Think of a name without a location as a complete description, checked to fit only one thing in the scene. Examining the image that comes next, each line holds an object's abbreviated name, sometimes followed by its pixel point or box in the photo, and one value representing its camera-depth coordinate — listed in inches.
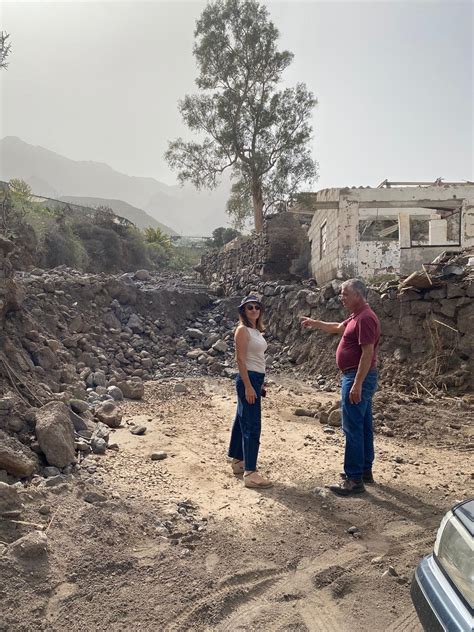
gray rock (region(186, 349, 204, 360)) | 434.9
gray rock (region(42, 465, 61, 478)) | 148.3
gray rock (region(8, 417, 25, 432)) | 161.9
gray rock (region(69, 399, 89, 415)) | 215.5
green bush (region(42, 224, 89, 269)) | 708.0
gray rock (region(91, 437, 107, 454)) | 180.6
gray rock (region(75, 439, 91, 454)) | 175.6
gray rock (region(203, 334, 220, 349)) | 461.7
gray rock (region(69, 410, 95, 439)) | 191.8
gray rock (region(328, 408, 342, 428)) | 244.8
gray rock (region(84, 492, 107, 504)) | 132.8
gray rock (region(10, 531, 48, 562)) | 101.3
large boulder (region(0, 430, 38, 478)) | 136.6
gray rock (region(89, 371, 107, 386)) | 309.0
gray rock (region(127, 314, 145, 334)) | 446.8
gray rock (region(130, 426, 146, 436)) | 221.0
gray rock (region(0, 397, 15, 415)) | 164.2
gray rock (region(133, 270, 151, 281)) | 630.5
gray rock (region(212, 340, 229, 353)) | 443.1
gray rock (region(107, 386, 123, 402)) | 291.2
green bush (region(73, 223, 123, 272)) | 859.4
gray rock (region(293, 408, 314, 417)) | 272.5
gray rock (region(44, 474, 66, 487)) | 138.2
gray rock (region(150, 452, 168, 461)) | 187.9
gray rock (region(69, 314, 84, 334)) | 375.9
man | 147.9
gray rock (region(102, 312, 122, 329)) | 429.1
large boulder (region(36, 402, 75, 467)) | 155.2
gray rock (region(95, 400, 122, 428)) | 227.3
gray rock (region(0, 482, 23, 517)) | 113.5
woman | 158.1
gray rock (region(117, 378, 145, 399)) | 303.1
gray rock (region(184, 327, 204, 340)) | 479.2
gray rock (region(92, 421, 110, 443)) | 194.8
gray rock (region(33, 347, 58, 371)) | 257.6
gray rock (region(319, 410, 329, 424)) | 252.2
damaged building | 454.0
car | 65.2
